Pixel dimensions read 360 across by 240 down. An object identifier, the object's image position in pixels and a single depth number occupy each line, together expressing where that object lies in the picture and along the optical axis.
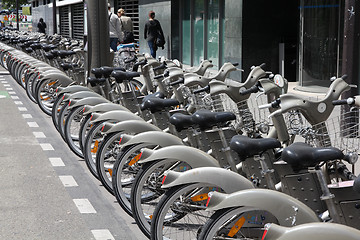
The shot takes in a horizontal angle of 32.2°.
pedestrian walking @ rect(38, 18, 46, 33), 38.25
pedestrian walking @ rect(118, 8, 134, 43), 16.75
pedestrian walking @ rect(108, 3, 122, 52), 14.32
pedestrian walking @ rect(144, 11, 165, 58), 18.16
